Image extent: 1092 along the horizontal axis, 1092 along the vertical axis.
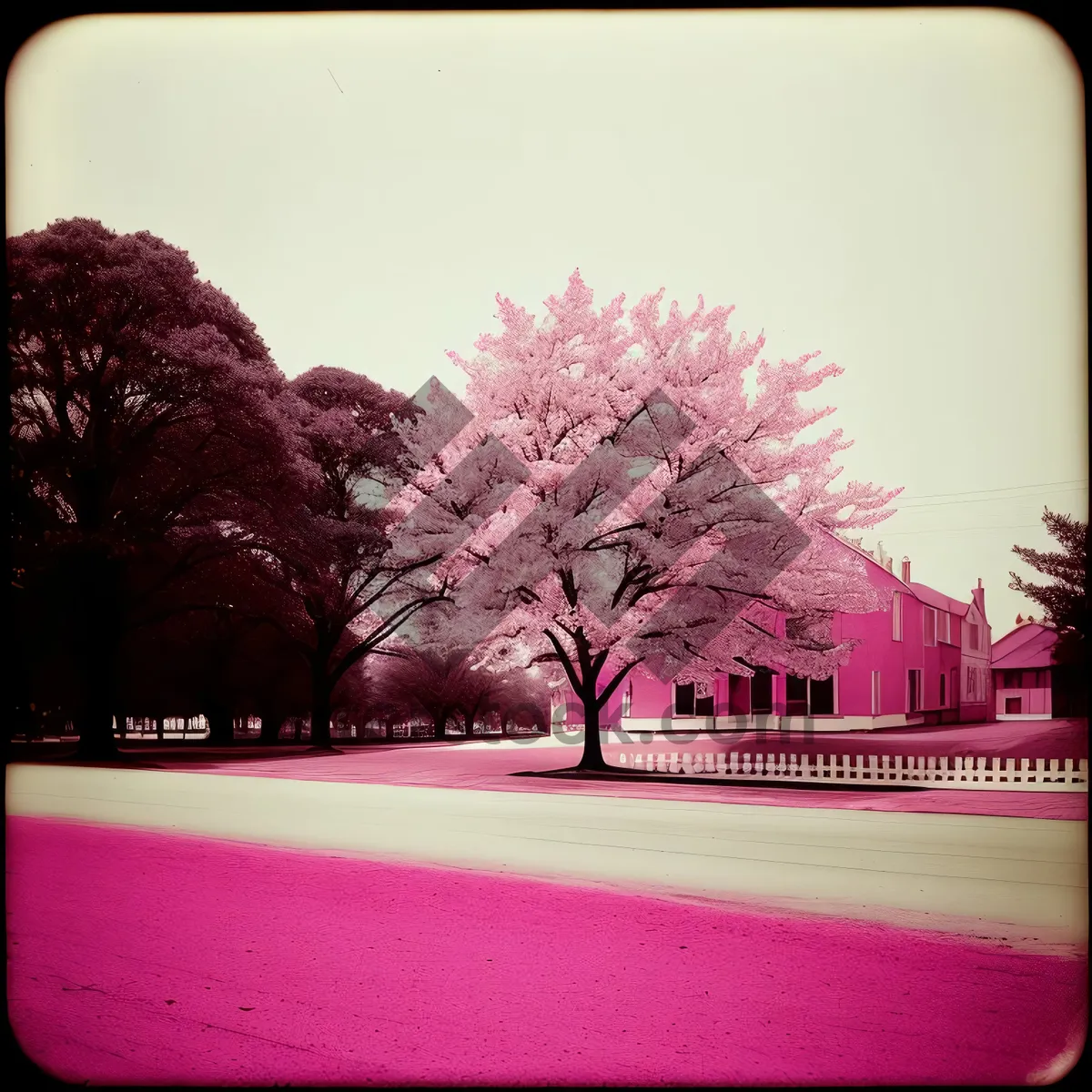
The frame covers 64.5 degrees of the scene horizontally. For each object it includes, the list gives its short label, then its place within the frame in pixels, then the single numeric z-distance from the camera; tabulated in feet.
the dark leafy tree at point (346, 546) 35.55
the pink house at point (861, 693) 49.85
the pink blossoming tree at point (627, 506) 36.52
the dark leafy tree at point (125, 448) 32.71
